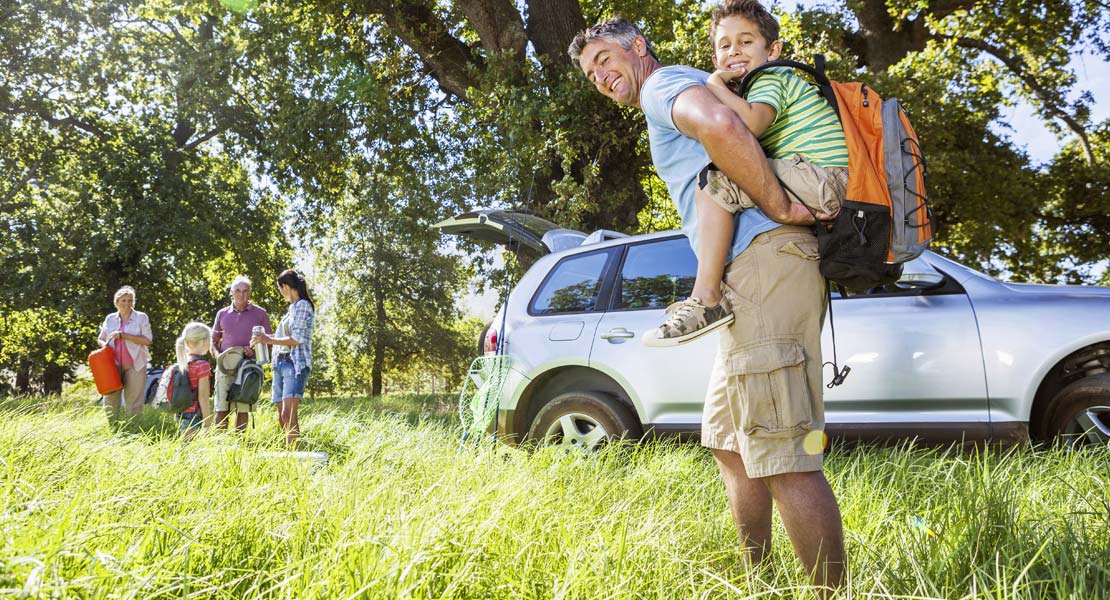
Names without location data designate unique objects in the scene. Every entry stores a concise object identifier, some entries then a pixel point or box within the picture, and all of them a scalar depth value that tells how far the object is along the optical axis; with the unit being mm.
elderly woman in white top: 8531
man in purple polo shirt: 6746
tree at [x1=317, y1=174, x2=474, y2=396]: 28938
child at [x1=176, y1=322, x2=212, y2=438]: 6340
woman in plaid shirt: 6523
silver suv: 3842
